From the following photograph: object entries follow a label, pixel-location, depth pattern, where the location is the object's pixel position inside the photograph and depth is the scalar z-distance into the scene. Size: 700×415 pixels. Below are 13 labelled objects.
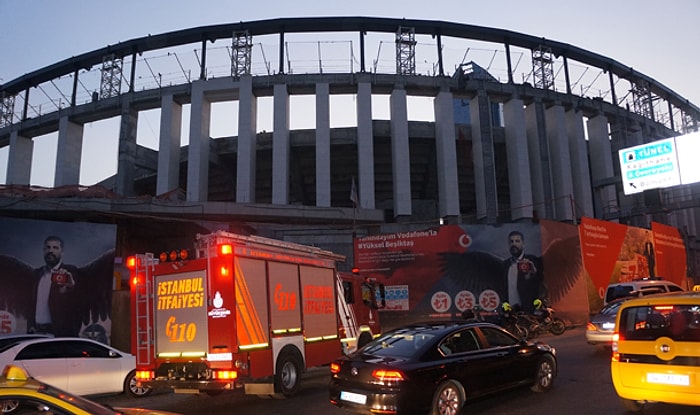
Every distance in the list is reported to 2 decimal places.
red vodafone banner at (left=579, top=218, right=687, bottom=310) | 25.28
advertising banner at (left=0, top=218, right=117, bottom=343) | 16.53
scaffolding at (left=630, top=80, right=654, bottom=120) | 50.35
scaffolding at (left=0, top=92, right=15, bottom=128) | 46.03
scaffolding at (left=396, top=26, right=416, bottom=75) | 38.88
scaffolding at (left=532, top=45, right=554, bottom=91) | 43.00
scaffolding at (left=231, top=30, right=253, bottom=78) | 38.22
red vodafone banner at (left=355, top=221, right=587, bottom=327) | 22.06
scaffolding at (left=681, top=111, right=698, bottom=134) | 58.00
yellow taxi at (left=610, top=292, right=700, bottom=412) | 6.38
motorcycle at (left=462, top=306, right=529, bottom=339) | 18.05
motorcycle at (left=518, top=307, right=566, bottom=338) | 18.62
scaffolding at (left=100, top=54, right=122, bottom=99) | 40.81
